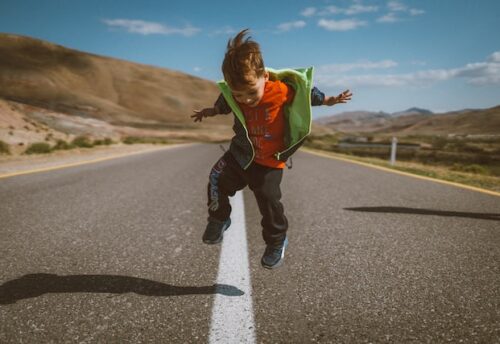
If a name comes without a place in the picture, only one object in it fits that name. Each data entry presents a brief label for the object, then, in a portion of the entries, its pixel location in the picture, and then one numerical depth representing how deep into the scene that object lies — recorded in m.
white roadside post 13.29
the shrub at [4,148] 14.32
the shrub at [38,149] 15.46
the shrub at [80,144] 20.59
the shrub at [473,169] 13.47
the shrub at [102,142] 24.05
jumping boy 2.52
